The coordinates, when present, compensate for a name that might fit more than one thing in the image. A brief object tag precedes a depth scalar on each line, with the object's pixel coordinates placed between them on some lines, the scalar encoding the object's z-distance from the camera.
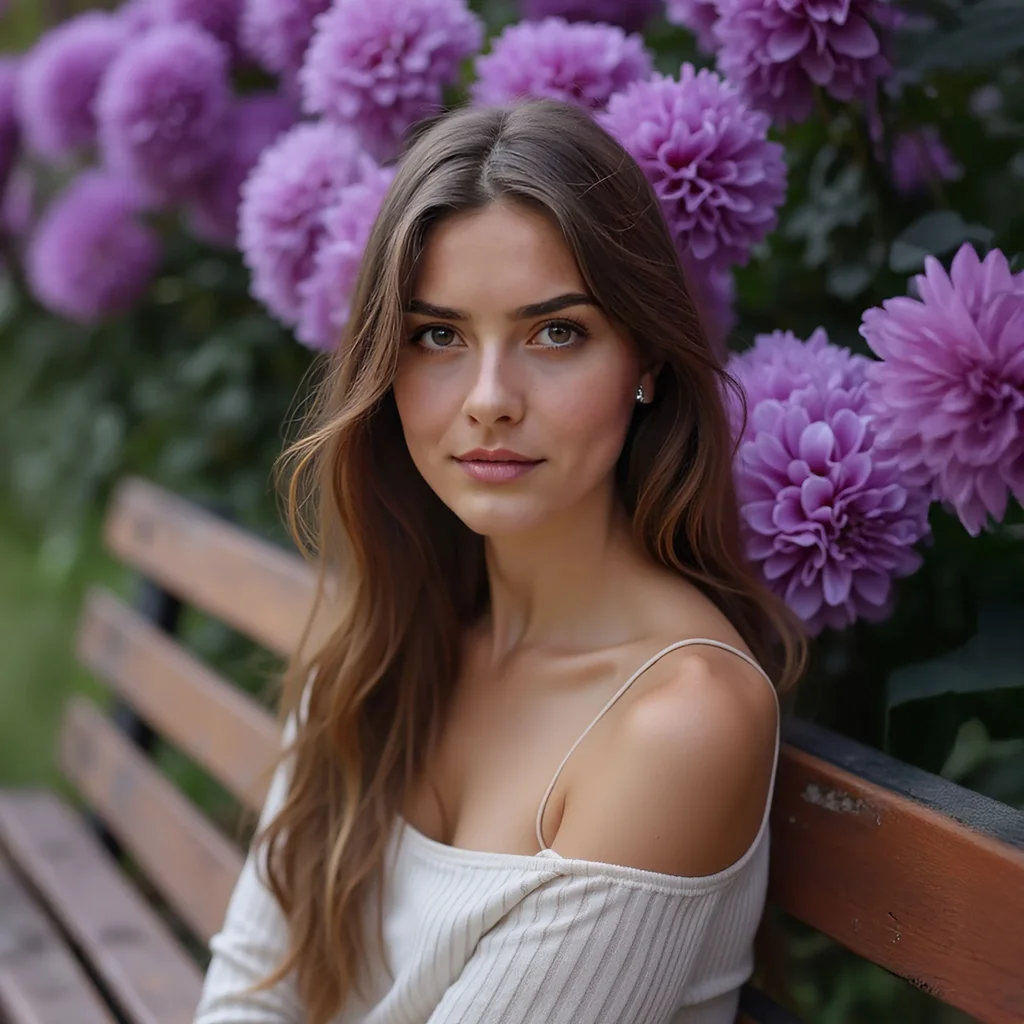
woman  1.13
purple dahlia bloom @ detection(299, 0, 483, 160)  1.48
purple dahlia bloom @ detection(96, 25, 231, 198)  1.96
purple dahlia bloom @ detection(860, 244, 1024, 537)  1.00
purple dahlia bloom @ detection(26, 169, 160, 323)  2.41
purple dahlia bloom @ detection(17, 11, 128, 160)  2.25
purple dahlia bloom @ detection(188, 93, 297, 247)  2.07
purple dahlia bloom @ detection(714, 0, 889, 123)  1.24
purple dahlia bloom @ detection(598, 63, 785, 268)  1.27
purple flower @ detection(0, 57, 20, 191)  2.65
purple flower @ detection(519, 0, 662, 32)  1.71
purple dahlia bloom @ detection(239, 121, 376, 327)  1.59
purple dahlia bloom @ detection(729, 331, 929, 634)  1.18
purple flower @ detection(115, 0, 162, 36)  2.24
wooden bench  1.08
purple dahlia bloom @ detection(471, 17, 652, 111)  1.42
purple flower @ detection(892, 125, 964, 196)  1.49
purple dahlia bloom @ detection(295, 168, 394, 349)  1.46
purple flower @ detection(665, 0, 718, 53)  1.36
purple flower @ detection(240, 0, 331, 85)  1.74
